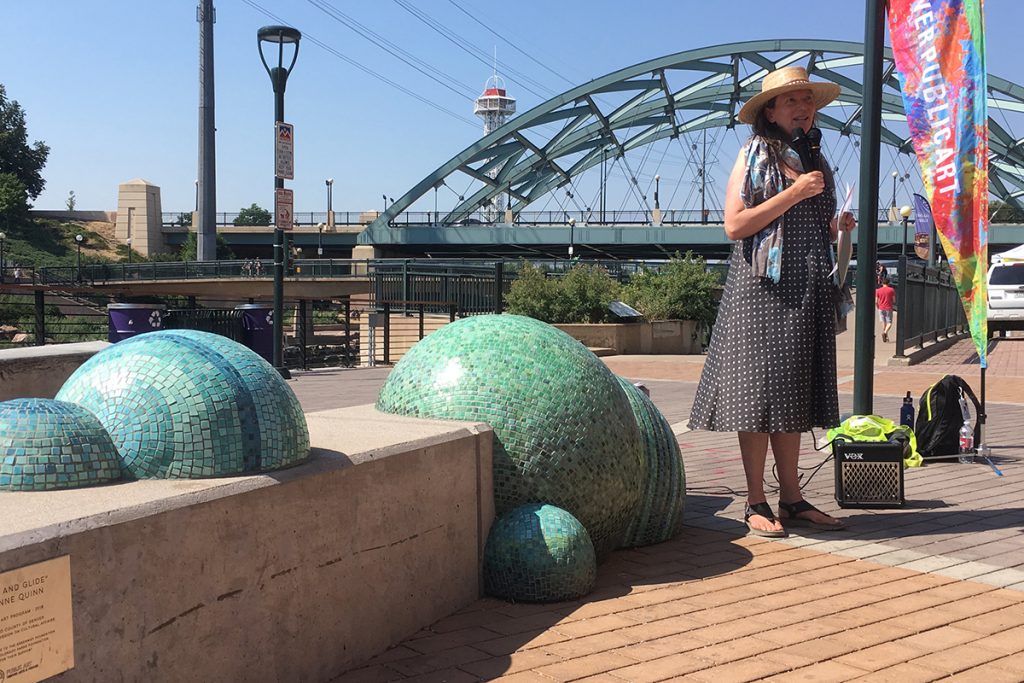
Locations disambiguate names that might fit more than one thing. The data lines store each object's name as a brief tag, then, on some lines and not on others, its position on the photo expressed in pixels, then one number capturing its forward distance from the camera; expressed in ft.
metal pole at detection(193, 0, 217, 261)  153.28
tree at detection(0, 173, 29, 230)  308.19
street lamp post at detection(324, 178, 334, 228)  321.73
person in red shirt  86.53
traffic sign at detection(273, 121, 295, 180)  47.60
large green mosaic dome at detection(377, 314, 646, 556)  13.23
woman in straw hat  15.84
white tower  647.72
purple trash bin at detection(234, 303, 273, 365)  52.80
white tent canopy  85.25
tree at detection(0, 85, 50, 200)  354.54
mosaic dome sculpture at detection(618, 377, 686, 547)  15.35
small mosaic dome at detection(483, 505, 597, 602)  12.54
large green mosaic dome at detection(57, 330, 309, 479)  9.40
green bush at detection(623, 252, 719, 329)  80.53
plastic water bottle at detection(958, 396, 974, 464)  24.12
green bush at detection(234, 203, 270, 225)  378.94
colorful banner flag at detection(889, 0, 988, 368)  18.65
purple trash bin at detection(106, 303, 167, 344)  46.75
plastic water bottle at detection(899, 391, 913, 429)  25.11
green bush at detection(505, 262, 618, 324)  75.31
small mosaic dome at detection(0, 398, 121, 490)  8.71
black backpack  23.86
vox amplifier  18.19
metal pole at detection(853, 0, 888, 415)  23.49
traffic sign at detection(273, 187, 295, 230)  47.24
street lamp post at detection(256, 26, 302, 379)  47.30
